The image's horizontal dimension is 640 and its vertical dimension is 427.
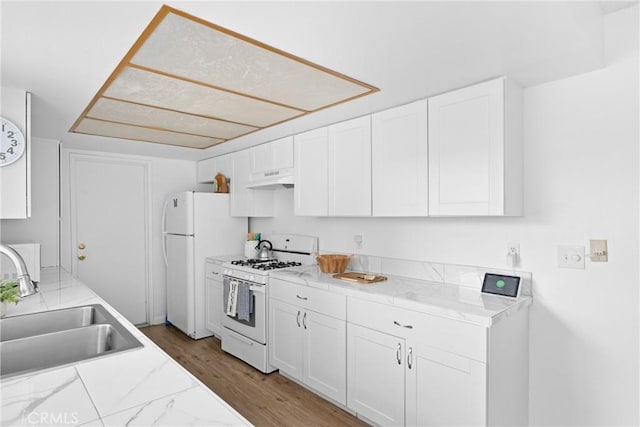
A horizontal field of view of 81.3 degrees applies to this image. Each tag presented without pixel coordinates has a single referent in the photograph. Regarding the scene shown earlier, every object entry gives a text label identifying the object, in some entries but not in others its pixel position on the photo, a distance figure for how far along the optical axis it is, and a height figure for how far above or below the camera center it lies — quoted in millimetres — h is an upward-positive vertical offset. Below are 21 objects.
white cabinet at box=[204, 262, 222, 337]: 4020 -917
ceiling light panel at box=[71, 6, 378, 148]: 1639 +759
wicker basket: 3197 -425
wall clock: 2137 +420
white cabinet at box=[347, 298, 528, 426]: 1929 -891
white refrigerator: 4160 -340
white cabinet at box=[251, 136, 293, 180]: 3531 +562
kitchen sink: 1457 -529
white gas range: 3262 -785
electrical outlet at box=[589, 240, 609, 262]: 2002 -209
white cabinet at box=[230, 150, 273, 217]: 4098 +223
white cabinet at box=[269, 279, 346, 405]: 2641 -964
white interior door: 4188 -168
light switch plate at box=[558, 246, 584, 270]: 2076 -250
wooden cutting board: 2761 -500
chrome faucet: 1294 -199
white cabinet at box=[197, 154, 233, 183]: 4379 +586
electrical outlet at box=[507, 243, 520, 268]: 2330 -271
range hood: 3543 +336
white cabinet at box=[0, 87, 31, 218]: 2158 +332
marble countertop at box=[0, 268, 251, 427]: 920 -503
